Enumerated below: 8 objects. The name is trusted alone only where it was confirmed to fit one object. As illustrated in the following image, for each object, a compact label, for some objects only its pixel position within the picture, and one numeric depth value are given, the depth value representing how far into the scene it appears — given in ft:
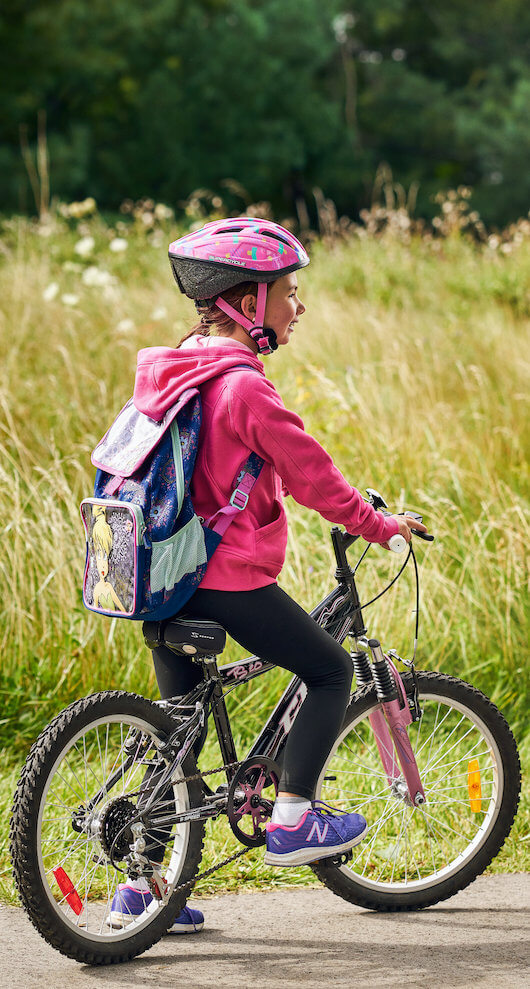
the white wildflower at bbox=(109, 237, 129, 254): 55.01
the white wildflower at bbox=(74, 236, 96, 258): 56.08
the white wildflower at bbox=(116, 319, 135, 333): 48.83
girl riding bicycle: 20.25
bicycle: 20.35
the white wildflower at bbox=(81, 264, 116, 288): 52.83
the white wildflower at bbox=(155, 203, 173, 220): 67.51
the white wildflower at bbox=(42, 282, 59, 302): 50.03
